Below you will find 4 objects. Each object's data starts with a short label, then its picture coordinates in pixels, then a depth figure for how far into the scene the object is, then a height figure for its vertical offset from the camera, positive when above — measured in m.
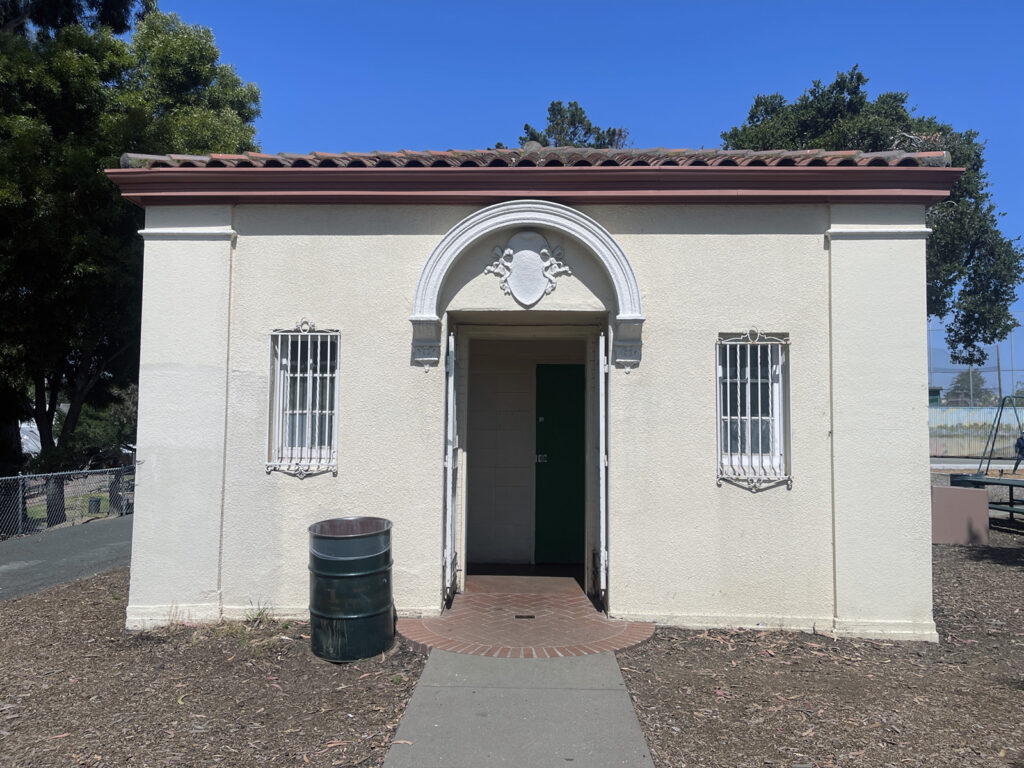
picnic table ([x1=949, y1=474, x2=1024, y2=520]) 11.33 -1.23
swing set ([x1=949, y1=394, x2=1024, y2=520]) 11.37 -1.20
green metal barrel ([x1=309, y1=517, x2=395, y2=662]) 4.99 -1.38
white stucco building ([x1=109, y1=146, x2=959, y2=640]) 5.62 +0.40
